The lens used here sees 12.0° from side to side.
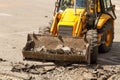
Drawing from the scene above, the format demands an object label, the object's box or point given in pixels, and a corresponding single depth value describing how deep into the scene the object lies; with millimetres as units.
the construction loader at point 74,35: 15341
